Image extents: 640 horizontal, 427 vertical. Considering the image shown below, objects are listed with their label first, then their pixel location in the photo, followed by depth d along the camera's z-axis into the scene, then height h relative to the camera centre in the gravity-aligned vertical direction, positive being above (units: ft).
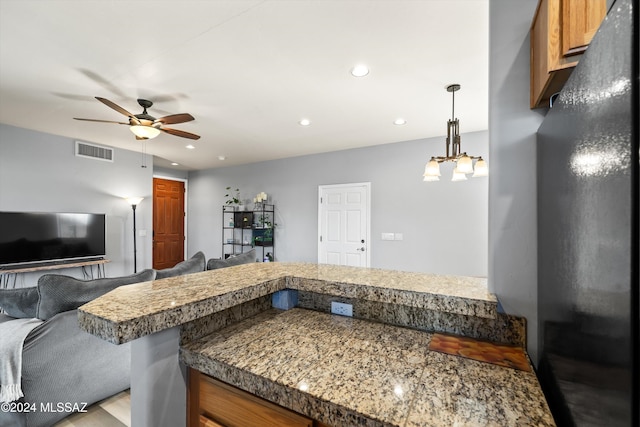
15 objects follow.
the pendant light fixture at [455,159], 8.14 +1.56
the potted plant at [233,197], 20.72 +1.26
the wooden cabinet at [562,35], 2.68 +1.72
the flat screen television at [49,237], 12.68 -1.09
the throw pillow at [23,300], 6.58 -1.95
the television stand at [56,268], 12.50 -2.43
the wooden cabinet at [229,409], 2.69 -1.96
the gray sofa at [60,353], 5.75 -2.97
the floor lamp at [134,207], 16.89 +0.40
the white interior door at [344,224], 16.42 -0.57
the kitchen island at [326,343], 2.38 -1.49
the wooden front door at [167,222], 21.65 -0.64
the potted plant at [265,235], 19.21 -1.38
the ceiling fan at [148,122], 9.44 +3.06
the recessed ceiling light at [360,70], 7.91 +4.01
